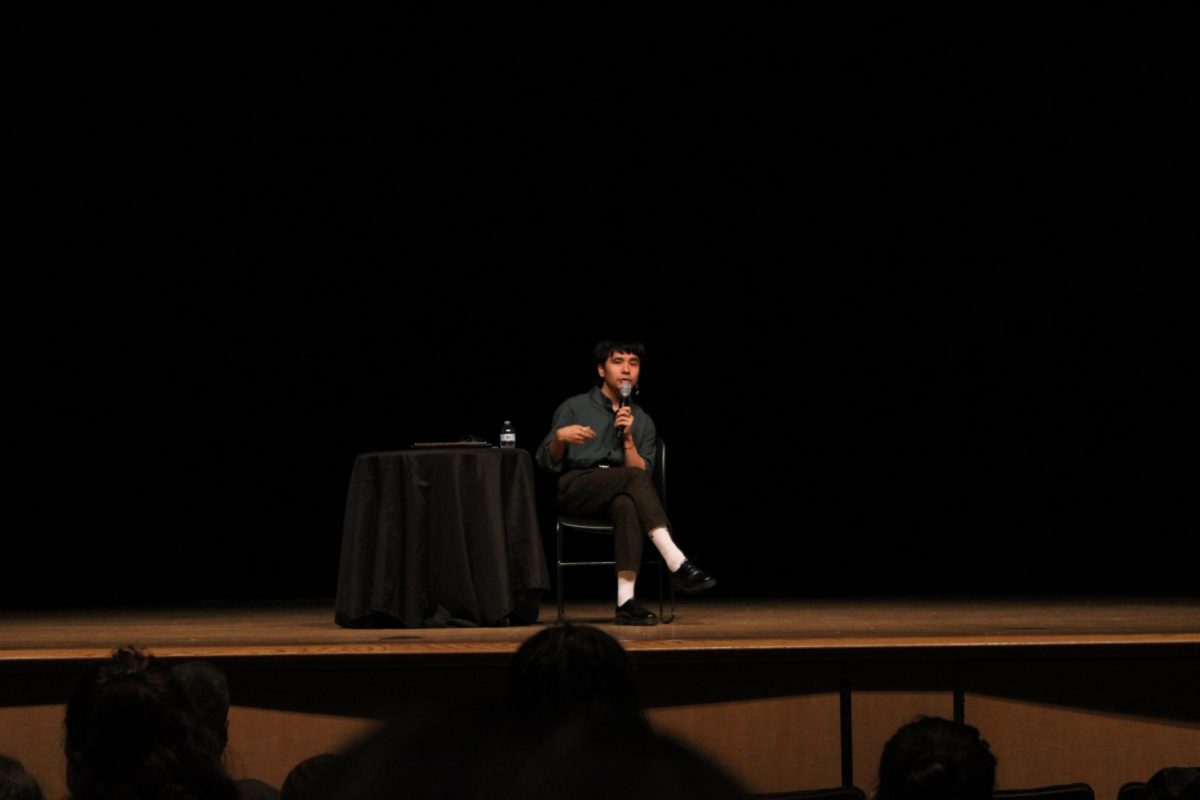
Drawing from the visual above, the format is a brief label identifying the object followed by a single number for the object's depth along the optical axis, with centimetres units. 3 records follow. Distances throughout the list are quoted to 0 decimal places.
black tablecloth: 1732
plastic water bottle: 1784
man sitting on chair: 1753
